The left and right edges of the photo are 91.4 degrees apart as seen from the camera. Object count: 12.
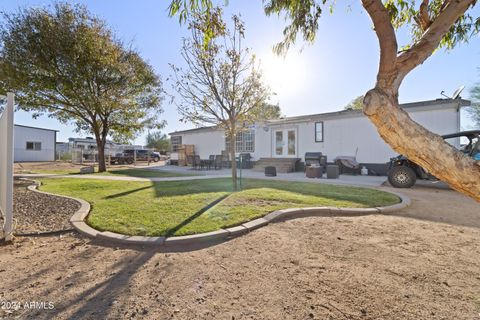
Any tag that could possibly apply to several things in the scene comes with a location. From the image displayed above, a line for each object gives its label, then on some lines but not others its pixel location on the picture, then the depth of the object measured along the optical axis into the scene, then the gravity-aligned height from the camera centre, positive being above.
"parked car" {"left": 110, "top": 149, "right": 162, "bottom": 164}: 25.64 +0.43
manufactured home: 10.70 +1.54
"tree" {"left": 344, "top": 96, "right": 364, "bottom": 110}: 31.42 +8.16
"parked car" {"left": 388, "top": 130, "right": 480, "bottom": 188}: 7.99 -0.45
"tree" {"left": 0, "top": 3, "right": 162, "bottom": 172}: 11.13 +4.83
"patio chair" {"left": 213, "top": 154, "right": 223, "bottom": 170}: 17.90 -0.01
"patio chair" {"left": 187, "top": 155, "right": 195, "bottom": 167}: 20.12 -0.06
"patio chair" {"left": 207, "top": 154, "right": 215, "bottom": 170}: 16.61 -0.16
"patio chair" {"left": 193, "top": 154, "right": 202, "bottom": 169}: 16.70 -0.15
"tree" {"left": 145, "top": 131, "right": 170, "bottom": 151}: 51.75 +4.23
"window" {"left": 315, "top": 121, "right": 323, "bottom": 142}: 14.16 +1.75
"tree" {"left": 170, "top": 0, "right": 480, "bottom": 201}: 1.36 +0.35
